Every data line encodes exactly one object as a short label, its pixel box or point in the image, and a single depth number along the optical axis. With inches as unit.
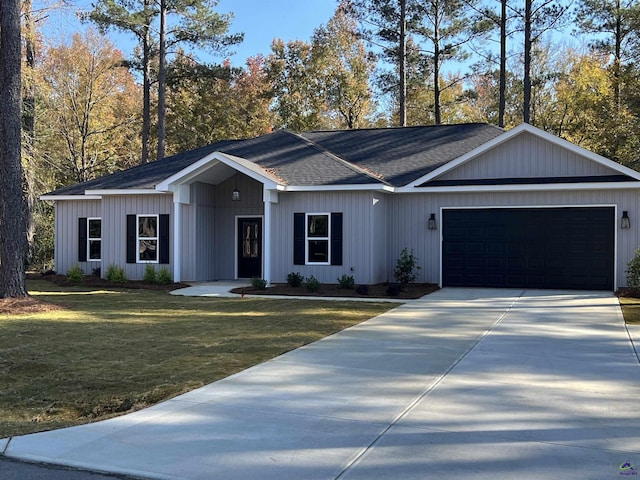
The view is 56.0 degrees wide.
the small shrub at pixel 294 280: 649.6
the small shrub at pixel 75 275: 732.7
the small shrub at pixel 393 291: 593.9
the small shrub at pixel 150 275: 701.9
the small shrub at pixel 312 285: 623.8
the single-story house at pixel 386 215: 630.5
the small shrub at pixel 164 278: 696.4
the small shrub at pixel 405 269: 666.2
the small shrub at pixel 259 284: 634.2
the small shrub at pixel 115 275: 710.5
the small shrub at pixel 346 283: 634.8
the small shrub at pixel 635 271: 559.5
